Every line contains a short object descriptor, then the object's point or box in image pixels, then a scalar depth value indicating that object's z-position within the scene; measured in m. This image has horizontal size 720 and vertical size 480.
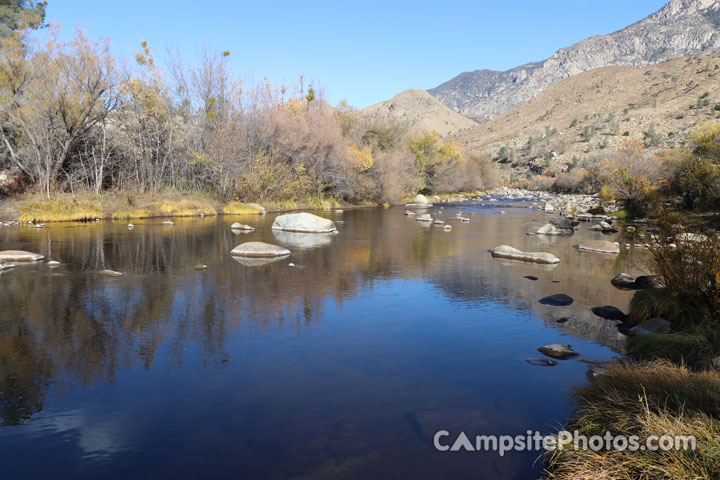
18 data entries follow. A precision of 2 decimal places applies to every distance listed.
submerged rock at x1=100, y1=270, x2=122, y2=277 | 12.27
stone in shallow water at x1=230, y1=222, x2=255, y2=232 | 22.30
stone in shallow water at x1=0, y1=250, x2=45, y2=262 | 13.48
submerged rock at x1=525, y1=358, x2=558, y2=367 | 6.95
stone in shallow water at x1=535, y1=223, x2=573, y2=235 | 23.40
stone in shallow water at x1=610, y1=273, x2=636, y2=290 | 12.09
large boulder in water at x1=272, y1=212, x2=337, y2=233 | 22.48
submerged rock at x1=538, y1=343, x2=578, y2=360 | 7.28
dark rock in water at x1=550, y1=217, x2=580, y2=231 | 24.98
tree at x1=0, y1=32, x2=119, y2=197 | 25.03
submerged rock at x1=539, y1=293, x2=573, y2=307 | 10.43
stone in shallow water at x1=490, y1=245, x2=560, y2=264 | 15.70
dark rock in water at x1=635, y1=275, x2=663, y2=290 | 10.94
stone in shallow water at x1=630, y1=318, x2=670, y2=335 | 7.83
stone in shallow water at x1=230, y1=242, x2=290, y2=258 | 15.52
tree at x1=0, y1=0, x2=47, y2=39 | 35.91
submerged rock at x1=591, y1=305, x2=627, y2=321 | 9.39
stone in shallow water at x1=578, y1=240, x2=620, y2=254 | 17.88
